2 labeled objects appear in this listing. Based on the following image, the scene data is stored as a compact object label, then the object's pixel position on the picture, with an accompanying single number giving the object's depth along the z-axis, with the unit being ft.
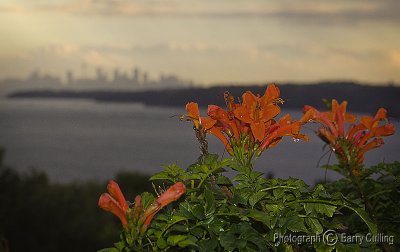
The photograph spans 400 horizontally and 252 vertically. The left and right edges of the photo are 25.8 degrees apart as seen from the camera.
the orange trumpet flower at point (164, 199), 1.90
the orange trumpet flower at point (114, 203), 1.87
